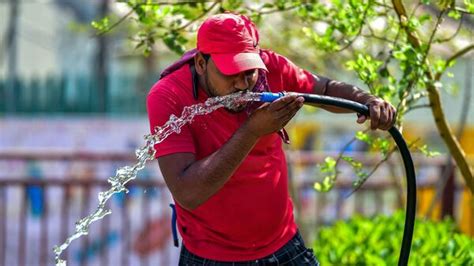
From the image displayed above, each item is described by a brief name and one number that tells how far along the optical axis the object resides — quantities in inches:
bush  339.0
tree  294.0
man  229.6
